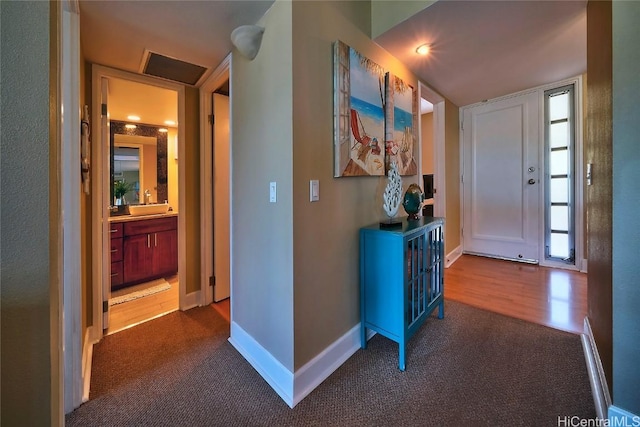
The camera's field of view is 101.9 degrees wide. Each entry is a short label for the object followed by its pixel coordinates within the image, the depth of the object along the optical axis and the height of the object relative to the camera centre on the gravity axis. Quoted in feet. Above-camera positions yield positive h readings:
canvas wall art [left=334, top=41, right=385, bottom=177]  5.02 +2.03
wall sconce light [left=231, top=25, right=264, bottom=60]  4.93 +3.33
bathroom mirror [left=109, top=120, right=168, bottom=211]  10.57 +2.23
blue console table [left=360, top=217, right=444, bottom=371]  5.02 -1.46
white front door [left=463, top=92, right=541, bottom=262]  10.76 +1.36
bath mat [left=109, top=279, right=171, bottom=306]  8.80 -2.92
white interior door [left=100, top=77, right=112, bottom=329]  6.63 +0.41
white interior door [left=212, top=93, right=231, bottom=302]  8.11 +0.44
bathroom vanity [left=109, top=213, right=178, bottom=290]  9.52 -1.44
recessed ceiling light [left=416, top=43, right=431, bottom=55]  6.66 +4.21
